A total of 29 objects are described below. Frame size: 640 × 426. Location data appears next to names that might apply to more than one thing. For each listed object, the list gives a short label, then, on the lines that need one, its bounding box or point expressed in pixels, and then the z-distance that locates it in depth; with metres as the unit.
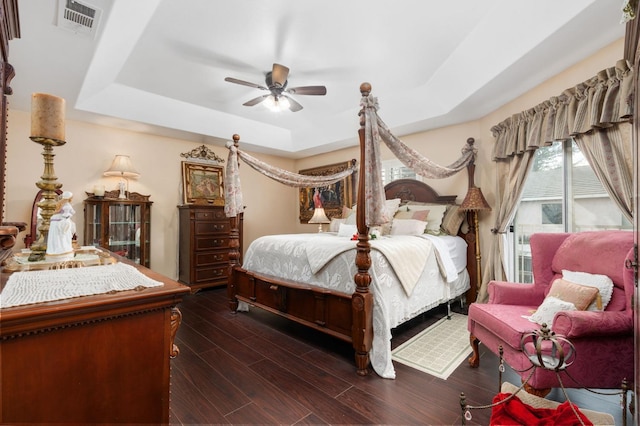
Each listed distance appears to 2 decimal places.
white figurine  1.33
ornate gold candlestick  1.30
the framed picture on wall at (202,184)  5.09
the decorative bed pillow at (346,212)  4.79
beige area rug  2.37
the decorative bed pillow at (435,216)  3.83
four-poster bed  2.33
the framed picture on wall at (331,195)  5.63
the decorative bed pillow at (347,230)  3.87
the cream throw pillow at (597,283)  1.85
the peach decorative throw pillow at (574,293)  1.84
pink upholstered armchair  1.62
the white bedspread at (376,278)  2.33
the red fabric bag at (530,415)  1.15
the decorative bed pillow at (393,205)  4.23
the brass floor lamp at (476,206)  3.62
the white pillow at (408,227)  3.69
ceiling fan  3.26
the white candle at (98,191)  3.98
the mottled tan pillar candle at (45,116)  1.25
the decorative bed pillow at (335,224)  4.72
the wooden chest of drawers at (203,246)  4.66
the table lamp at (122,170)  4.16
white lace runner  0.83
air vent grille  2.05
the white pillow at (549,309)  1.87
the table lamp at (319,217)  5.06
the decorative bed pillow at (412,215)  3.96
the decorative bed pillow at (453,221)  3.86
